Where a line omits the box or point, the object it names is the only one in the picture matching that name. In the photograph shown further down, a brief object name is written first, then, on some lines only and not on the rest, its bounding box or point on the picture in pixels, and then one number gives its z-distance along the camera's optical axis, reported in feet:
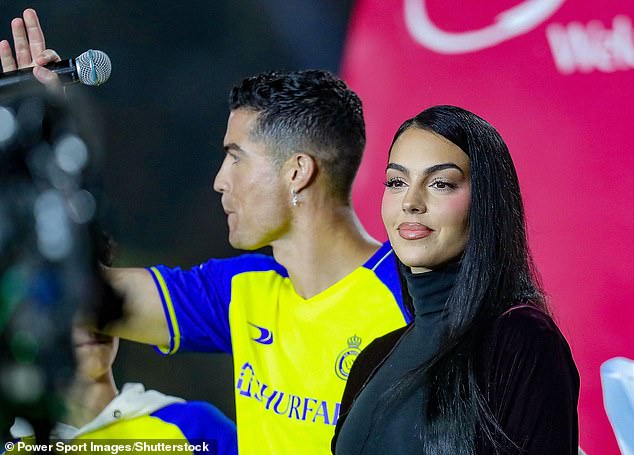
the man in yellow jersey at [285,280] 38.59
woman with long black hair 36.98
